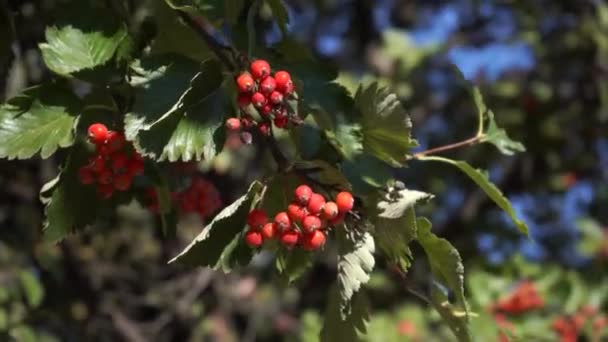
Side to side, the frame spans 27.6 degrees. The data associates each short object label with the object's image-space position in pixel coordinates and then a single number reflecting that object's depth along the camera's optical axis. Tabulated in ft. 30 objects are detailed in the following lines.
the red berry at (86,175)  2.35
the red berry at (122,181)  2.36
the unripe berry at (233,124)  2.20
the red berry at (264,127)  2.23
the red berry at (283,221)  2.24
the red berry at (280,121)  2.20
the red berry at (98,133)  2.27
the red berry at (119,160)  2.32
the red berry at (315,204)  2.20
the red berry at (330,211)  2.20
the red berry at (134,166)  2.35
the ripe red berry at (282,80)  2.17
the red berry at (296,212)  2.21
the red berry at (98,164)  2.32
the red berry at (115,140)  2.30
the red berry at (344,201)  2.20
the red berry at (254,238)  2.25
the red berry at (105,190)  2.39
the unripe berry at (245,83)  2.16
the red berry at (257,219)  2.25
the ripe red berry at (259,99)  2.14
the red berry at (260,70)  2.16
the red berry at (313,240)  2.25
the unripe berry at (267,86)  2.14
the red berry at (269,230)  2.24
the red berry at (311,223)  2.20
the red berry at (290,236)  2.25
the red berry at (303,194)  2.21
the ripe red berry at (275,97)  2.15
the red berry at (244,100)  2.17
